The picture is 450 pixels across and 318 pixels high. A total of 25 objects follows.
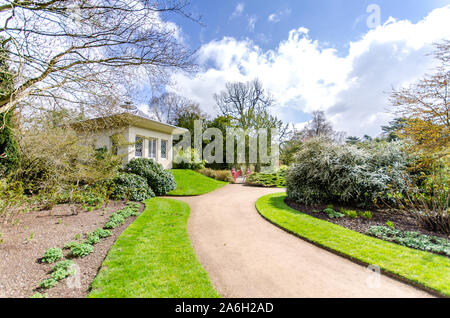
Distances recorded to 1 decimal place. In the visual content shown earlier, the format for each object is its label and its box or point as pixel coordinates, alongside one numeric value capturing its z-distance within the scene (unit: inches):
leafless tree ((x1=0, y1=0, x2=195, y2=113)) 150.3
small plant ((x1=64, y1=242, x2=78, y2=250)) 148.0
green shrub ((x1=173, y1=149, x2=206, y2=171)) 670.5
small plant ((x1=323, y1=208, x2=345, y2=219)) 235.9
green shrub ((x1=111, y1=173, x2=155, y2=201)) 311.7
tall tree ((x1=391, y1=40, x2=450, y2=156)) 228.1
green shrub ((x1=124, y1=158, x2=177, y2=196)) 378.9
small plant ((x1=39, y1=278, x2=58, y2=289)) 101.1
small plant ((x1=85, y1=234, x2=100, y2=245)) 158.5
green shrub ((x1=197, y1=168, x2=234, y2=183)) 621.3
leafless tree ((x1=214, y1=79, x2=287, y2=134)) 981.2
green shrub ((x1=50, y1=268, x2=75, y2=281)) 107.4
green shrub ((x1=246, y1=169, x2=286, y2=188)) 557.5
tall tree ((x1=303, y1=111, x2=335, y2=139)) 1091.9
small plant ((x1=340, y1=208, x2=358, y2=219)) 231.6
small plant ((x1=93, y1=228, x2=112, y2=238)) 173.9
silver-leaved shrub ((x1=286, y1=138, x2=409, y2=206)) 259.9
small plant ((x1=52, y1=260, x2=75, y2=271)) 115.9
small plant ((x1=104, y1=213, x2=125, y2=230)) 194.4
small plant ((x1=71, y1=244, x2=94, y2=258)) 137.1
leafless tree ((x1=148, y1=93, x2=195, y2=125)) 1117.7
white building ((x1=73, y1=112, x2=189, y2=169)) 462.6
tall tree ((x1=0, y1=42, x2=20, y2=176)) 244.3
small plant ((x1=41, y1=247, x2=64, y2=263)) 127.0
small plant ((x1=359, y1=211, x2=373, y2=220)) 225.6
